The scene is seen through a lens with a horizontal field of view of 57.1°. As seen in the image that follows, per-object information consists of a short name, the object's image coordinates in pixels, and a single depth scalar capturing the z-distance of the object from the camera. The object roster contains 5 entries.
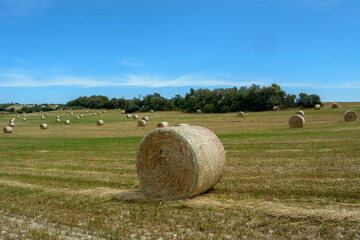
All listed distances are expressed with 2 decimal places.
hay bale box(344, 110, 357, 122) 30.90
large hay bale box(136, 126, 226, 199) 8.46
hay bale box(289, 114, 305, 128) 28.08
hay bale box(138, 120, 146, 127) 40.03
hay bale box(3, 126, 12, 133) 37.76
